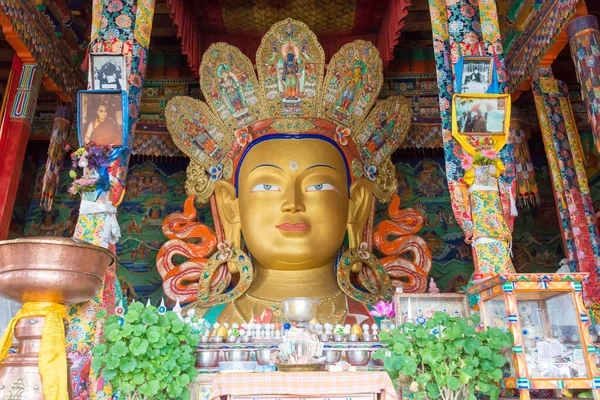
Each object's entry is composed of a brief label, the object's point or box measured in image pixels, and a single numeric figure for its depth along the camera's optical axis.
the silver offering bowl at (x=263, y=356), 3.49
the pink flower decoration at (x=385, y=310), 3.99
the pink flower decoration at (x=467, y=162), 4.00
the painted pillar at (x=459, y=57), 3.99
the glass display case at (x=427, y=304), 3.86
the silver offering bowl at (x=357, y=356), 3.57
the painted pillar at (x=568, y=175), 5.45
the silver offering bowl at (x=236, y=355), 3.57
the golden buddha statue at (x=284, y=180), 5.07
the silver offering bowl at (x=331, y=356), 3.52
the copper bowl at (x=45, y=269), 3.09
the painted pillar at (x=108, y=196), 3.52
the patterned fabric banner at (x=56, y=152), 5.96
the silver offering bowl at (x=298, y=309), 3.25
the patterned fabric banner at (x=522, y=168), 5.97
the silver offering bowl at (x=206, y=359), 3.51
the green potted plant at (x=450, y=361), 2.92
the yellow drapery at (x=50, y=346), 2.97
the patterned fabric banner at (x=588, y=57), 4.75
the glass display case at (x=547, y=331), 2.93
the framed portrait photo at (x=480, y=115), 4.03
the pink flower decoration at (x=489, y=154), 3.96
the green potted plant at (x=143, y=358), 2.95
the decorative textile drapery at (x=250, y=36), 5.52
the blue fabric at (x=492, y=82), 4.11
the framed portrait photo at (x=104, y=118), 4.11
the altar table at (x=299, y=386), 2.71
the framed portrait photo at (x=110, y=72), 4.21
